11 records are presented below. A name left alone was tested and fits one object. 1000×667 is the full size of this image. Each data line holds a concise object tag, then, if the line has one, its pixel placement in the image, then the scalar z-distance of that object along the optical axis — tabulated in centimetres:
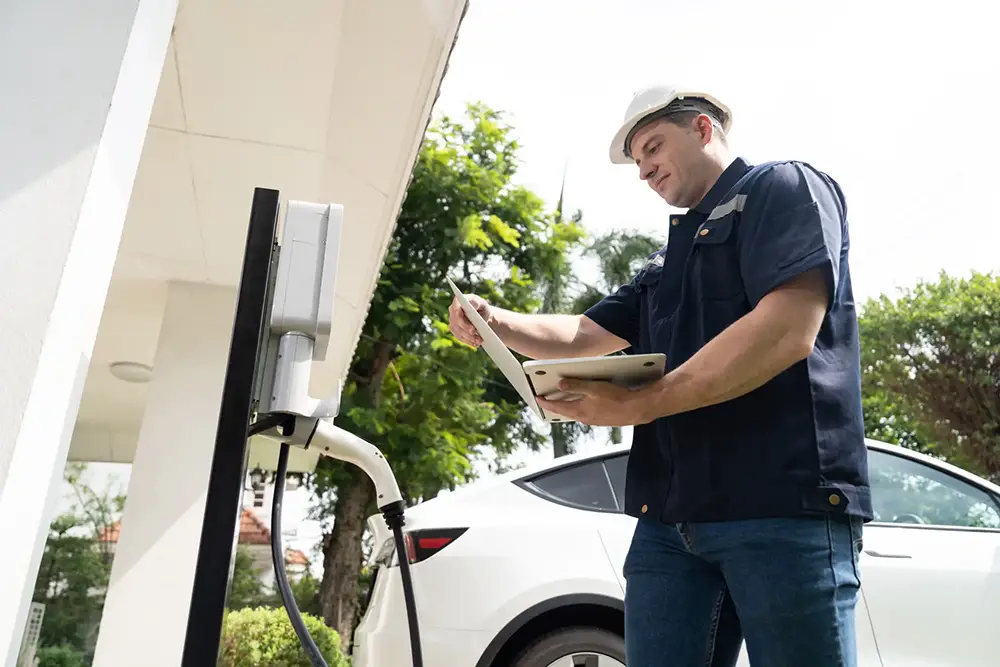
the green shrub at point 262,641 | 683
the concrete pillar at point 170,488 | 404
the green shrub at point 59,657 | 665
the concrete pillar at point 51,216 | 118
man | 126
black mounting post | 76
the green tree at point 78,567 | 728
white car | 294
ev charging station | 78
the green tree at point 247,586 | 1181
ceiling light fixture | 673
